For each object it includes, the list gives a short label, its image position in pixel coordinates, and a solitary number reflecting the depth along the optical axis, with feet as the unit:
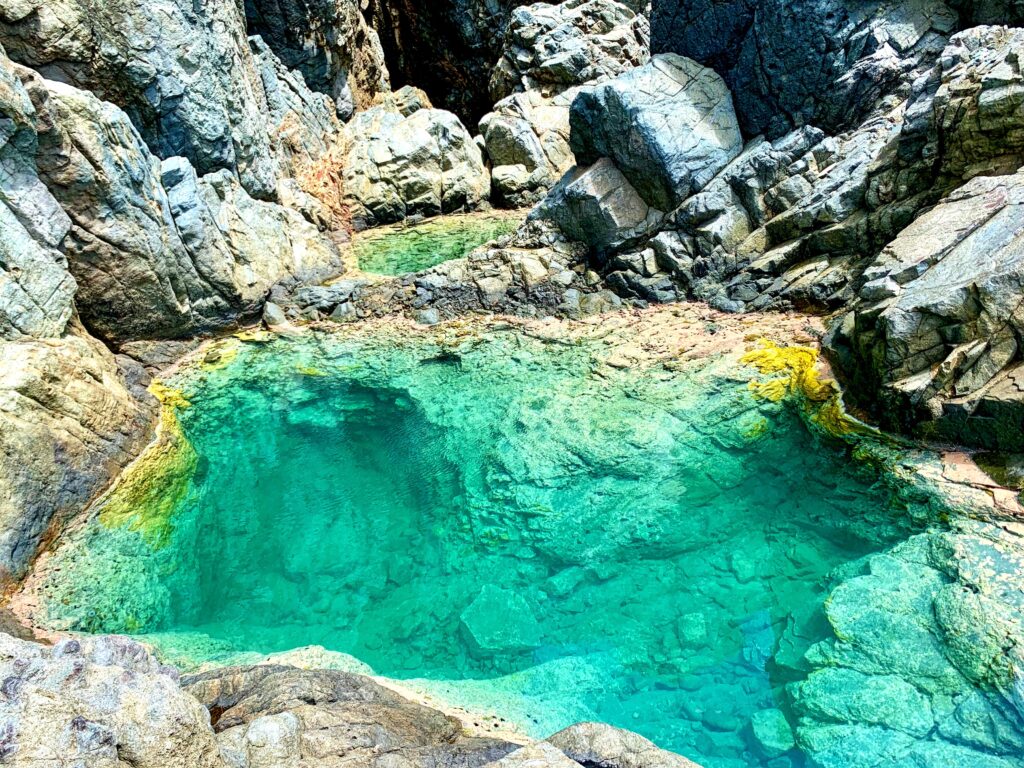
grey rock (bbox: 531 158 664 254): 44.39
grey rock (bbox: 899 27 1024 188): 31.17
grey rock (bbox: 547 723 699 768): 15.25
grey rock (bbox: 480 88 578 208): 66.44
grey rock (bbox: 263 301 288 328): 45.14
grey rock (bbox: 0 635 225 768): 11.41
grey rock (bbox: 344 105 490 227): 65.05
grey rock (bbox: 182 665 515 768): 14.35
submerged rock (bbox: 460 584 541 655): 23.18
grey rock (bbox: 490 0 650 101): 71.46
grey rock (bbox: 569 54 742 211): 42.45
